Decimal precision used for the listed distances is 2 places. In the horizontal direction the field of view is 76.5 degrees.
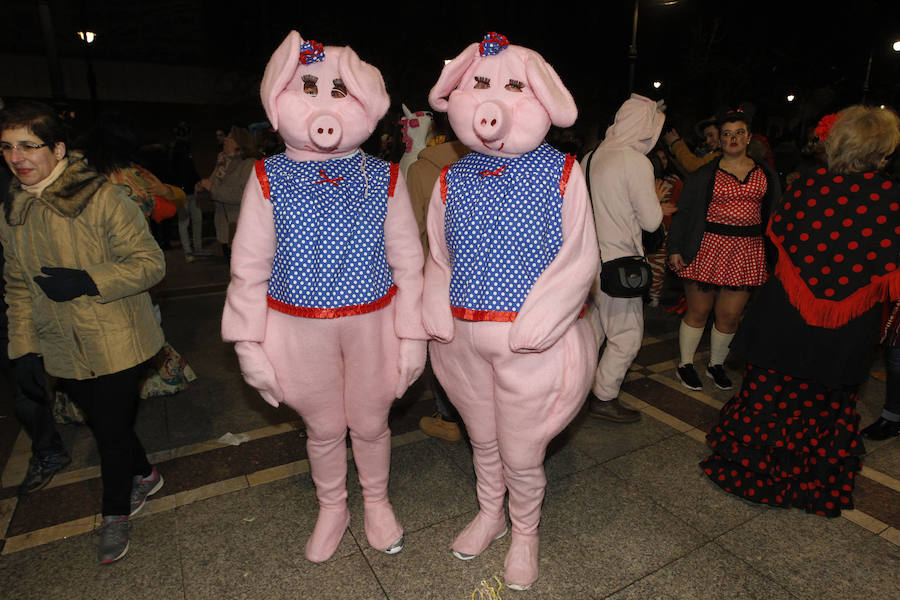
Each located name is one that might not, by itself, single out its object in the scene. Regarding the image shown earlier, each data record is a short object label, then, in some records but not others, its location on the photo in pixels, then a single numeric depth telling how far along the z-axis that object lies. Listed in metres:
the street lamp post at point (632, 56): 12.64
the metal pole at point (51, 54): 8.12
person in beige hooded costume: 3.29
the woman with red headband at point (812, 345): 2.54
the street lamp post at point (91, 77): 12.73
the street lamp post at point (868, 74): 16.77
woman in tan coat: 2.31
